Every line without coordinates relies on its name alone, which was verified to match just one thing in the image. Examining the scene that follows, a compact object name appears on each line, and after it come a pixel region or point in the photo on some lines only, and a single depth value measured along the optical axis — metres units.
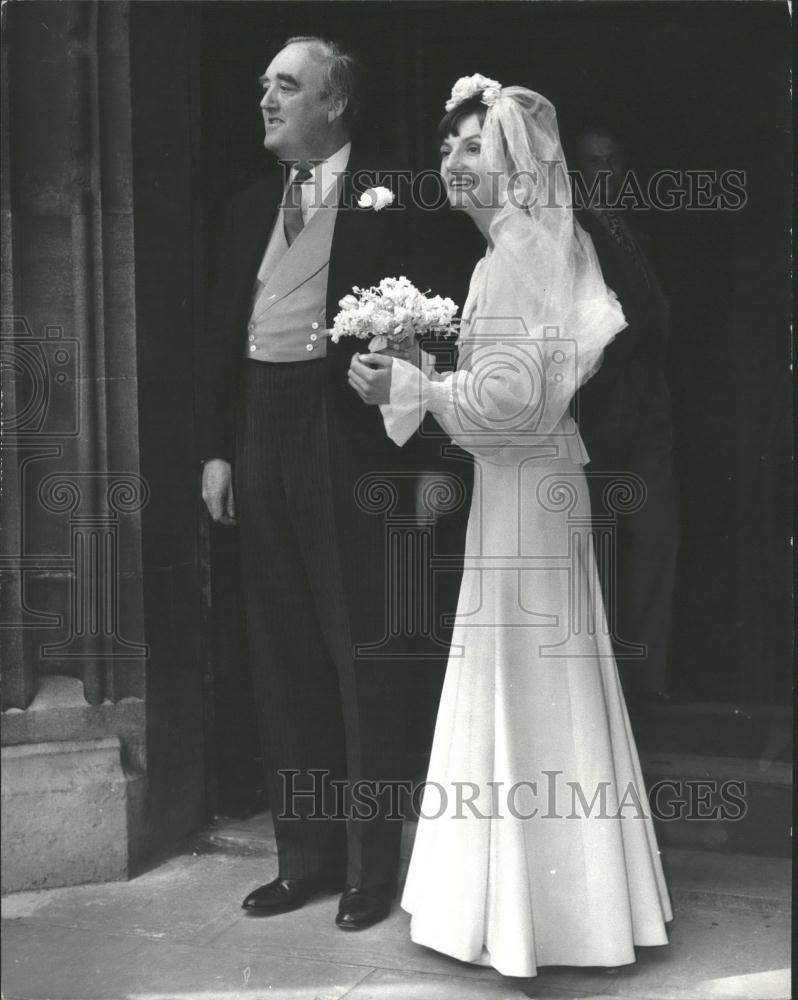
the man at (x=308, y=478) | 3.88
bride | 3.44
